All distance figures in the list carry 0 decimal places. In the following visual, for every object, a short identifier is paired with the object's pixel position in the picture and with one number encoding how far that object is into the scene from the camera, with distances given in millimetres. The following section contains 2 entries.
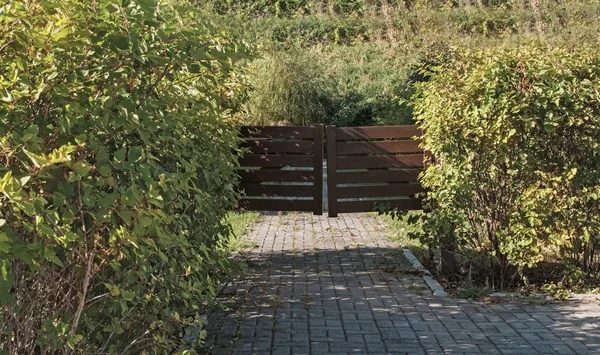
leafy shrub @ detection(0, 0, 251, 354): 3094
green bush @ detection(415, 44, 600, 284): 7816
